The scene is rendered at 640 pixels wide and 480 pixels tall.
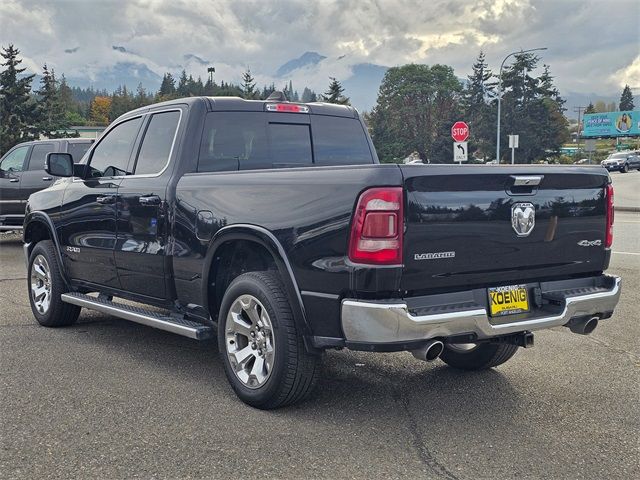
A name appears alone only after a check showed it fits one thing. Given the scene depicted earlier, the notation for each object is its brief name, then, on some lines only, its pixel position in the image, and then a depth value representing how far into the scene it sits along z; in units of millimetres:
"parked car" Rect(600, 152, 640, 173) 53562
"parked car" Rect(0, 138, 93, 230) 12734
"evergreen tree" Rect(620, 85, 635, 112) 153375
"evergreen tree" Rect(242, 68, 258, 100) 65750
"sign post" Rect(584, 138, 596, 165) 50531
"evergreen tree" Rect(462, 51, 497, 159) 74438
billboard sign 105188
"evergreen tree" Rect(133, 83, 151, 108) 93962
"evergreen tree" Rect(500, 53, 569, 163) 72188
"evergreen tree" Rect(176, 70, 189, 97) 111000
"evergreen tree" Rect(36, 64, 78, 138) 44688
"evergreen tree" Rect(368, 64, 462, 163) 86188
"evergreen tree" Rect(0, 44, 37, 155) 43156
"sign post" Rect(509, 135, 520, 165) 29828
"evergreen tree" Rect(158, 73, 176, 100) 106125
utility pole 133438
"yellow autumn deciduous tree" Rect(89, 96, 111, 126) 98762
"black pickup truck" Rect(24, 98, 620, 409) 3549
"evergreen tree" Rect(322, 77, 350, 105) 64500
